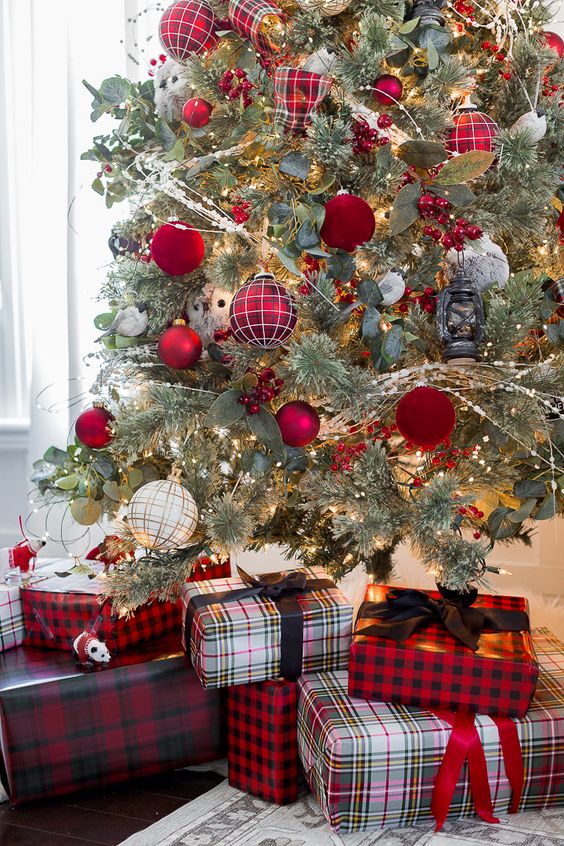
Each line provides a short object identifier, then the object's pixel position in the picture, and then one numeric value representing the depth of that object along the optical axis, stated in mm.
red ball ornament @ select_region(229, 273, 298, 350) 1157
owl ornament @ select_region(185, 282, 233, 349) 1383
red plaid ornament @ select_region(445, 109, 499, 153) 1224
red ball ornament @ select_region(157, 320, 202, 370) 1287
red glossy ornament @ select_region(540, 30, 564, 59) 1424
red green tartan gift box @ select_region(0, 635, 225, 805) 1195
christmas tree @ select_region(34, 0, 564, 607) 1191
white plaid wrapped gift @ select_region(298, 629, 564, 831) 1098
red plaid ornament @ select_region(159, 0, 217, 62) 1312
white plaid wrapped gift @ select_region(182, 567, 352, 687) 1193
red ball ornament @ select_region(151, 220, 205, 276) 1253
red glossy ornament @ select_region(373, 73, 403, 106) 1201
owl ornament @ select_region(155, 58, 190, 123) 1396
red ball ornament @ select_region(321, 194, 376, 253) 1137
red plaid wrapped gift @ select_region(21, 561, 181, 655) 1302
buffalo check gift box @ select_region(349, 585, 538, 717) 1135
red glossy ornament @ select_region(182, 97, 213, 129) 1335
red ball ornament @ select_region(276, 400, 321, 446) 1211
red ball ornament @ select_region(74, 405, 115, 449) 1364
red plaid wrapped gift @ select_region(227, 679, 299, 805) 1197
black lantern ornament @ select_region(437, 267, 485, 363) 1210
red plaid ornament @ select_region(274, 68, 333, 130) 1152
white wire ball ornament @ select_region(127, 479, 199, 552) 1234
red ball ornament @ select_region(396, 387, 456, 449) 1152
